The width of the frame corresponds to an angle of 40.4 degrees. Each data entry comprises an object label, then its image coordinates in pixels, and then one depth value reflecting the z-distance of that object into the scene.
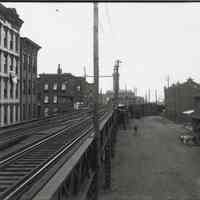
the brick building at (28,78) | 38.78
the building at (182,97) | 68.75
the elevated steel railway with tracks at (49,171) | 6.59
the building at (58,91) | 66.44
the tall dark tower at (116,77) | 48.34
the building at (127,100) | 116.10
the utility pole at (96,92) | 10.15
